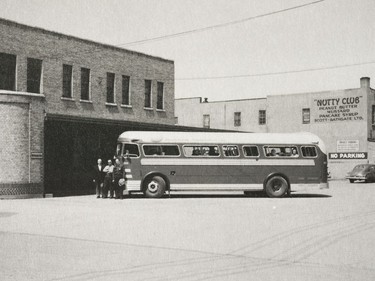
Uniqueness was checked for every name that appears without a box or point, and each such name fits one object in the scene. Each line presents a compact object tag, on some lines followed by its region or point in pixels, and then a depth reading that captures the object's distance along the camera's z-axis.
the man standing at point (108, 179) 25.59
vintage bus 25.78
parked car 44.50
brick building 24.72
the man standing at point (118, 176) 25.25
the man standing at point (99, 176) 26.19
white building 53.50
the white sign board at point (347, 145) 53.94
